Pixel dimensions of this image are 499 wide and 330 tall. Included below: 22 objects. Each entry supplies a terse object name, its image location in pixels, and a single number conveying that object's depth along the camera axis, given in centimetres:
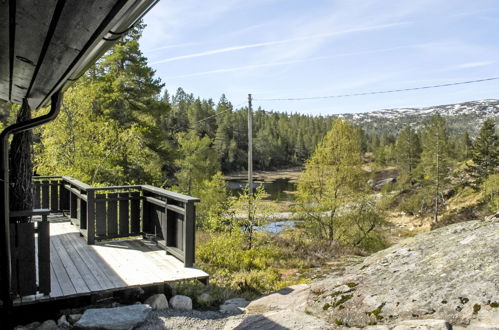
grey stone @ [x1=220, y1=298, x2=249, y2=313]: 447
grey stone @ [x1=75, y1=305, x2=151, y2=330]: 380
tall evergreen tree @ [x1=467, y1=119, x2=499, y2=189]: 3947
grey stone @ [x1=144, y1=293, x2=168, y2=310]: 447
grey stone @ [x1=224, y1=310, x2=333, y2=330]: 333
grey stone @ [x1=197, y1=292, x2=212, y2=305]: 478
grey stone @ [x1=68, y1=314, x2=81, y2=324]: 405
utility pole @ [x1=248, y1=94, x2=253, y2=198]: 1548
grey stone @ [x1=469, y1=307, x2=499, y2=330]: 252
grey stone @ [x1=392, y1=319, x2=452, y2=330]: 264
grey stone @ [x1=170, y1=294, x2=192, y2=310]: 452
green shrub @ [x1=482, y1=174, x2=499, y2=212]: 3097
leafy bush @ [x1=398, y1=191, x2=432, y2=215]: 3772
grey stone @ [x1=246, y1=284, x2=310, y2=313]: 397
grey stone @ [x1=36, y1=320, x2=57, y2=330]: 390
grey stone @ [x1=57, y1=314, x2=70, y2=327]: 396
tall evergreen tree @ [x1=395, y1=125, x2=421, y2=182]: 5528
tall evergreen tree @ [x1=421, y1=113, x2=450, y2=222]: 3653
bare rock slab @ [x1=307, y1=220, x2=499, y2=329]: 283
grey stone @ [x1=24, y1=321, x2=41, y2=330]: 395
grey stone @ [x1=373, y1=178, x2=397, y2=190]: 5478
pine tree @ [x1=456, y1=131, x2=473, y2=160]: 5331
